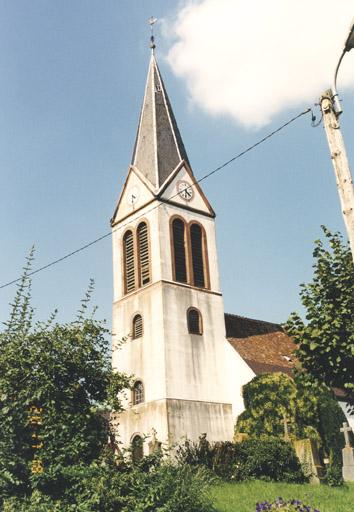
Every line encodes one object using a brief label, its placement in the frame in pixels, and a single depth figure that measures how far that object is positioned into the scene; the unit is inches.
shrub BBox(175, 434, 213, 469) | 898.1
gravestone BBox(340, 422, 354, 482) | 937.5
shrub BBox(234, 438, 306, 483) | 839.1
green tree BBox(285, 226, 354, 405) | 603.5
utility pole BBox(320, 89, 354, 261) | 362.9
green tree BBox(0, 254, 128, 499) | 436.5
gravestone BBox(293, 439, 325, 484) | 843.4
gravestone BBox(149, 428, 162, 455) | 482.7
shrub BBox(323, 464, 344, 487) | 822.5
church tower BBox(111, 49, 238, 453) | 1163.9
